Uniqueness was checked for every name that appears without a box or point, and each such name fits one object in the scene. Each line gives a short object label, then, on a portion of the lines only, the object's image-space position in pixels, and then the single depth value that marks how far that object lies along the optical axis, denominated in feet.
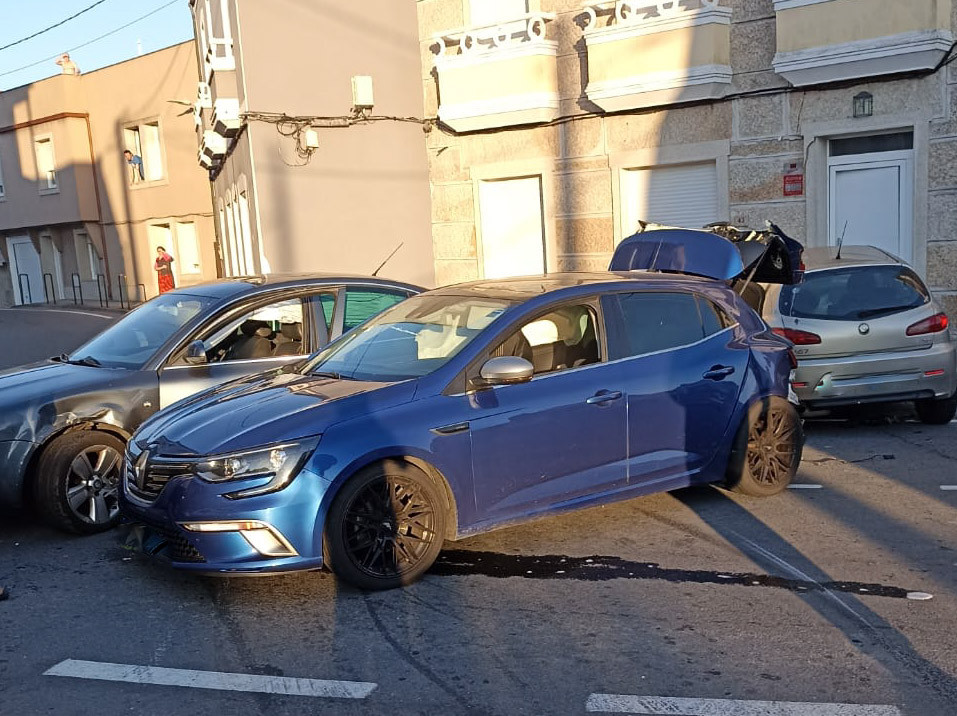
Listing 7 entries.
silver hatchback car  27.12
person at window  96.17
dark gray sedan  20.13
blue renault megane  15.98
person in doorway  81.92
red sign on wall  42.78
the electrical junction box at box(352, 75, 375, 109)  51.67
